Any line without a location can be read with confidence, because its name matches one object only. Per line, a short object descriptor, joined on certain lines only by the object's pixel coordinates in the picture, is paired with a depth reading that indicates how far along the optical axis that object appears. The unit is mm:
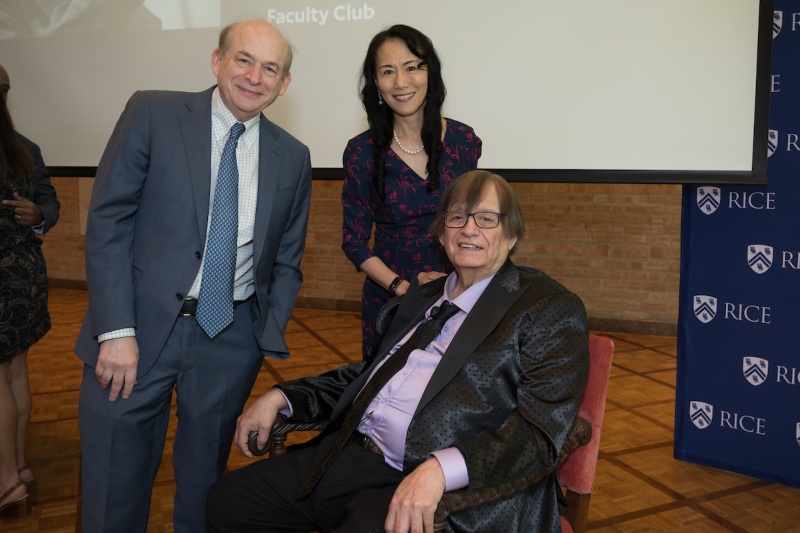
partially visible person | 2785
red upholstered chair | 1870
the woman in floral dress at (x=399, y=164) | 2453
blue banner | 3139
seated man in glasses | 1649
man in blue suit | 1876
